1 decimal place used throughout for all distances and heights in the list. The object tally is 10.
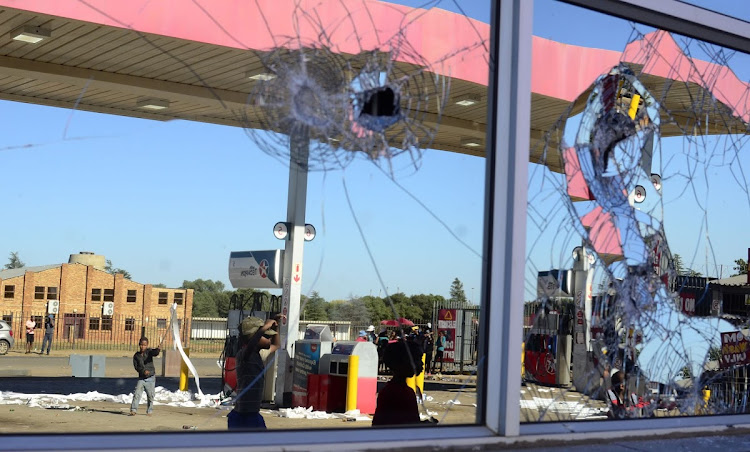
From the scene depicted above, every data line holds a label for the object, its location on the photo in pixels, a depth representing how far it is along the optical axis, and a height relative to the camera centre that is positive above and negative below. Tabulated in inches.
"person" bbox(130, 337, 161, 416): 424.8 -39.7
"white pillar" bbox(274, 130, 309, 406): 469.7 +8.8
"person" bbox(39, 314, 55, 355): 1105.4 -62.3
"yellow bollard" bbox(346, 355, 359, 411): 430.0 -40.3
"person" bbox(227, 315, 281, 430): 165.8 -16.7
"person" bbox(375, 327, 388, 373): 471.2 -21.4
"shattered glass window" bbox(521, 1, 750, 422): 117.0 +10.5
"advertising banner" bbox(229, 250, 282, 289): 484.1 +15.4
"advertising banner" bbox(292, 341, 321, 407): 457.1 -34.5
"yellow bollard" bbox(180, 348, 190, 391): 530.5 -50.7
